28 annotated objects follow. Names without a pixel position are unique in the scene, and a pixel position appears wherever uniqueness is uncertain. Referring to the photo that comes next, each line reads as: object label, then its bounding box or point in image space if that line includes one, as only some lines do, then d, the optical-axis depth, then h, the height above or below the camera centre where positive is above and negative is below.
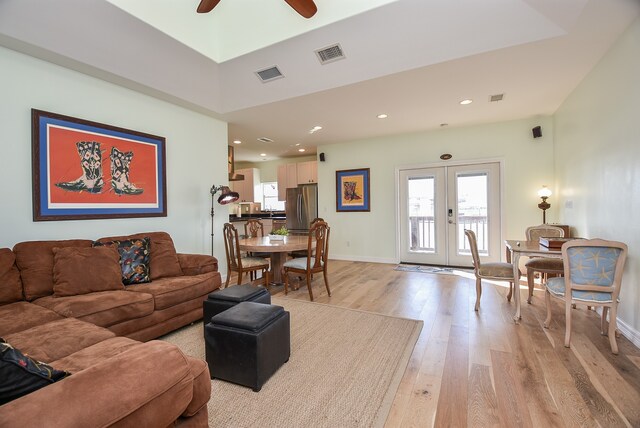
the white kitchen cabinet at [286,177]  7.38 +0.90
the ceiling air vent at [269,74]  3.52 +1.74
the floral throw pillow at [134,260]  2.77 -0.46
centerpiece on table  4.17 -0.35
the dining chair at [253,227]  4.94 -0.26
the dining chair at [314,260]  3.63 -0.66
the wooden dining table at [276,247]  3.51 -0.43
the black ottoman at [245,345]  1.84 -0.88
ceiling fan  2.20 +1.62
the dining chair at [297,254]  5.11 -0.77
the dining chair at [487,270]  3.08 -0.67
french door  5.14 -0.05
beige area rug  1.62 -1.15
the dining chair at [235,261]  3.63 -0.65
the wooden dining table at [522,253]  2.69 -0.43
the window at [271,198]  8.70 +0.43
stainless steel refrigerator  6.70 +0.09
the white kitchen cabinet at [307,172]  7.12 +1.00
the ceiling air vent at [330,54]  3.11 +1.76
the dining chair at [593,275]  2.25 -0.55
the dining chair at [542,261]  3.16 -0.62
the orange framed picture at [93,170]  2.71 +0.48
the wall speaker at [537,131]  4.64 +1.26
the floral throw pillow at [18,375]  0.79 -0.47
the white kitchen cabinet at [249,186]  8.36 +0.80
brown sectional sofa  0.79 -0.64
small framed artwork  6.20 +0.47
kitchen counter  7.30 -0.09
